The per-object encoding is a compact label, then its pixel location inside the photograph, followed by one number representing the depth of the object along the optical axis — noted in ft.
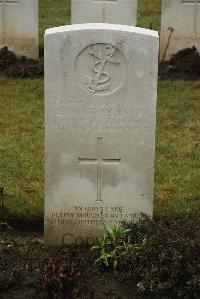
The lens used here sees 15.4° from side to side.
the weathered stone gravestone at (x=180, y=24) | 37.14
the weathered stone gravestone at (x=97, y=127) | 17.69
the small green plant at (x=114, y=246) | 17.38
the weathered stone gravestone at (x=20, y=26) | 36.65
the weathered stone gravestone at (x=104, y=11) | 36.14
